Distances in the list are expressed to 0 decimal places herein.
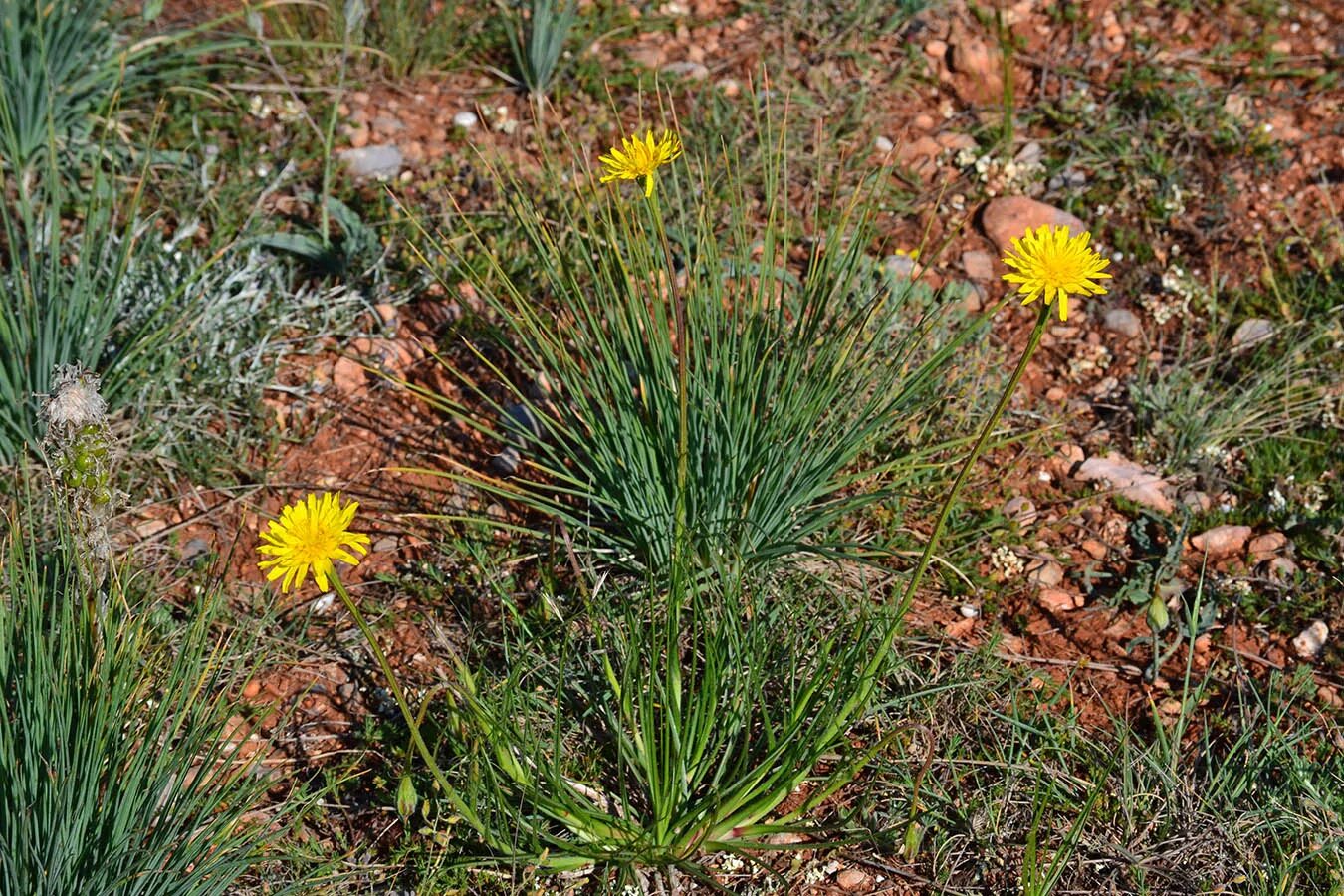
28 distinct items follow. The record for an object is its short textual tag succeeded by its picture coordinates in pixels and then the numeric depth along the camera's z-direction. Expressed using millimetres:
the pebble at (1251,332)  3023
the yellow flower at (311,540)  1576
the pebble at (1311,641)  2443
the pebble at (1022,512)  2711
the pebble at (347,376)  2967
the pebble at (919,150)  3549
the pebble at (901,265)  3152
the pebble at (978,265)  3271
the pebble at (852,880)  2096
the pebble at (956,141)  3549
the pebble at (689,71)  3705
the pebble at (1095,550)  2680
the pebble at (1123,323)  3117
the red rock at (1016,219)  3307
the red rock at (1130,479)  2748
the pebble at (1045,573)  2619
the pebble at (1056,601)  2587
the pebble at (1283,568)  2566
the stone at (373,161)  3467
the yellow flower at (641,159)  1858
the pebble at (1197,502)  2732
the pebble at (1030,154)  3490
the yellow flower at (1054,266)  1672
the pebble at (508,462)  2789
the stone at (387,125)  3588
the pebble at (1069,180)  3416
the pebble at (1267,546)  2629
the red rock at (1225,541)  2660
